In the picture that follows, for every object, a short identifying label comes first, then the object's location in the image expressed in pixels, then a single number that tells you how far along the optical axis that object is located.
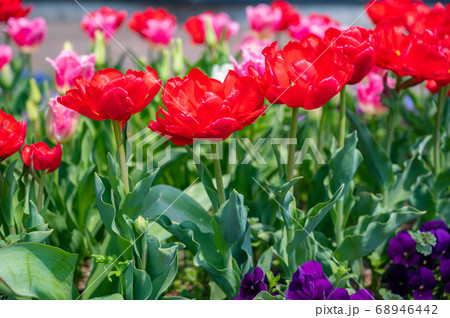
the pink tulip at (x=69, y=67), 1.30
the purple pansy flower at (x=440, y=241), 1.18
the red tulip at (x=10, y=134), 1.04
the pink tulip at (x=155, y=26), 1.80
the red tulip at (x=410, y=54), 1.12
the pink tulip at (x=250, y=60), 1.21
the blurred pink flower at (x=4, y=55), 1.49
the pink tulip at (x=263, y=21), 1.96
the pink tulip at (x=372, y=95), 1.42
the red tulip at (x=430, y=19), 1.31
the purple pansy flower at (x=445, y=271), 1.15
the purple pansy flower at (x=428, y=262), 1.19
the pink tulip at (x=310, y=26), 1.60
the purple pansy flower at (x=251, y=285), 1.08
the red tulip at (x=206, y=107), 0.99
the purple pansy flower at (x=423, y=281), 1.15
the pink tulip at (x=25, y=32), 1.87
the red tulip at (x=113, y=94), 1.01
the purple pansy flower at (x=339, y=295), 1.04
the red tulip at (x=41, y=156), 1.07
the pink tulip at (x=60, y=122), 1.23
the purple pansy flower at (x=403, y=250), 1.19
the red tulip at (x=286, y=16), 1.84
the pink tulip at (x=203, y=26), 1.93
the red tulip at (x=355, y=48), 1.04
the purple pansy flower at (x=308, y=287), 1.04
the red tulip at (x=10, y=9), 1.75
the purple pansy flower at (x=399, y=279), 1.18
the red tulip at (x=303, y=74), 1.01
